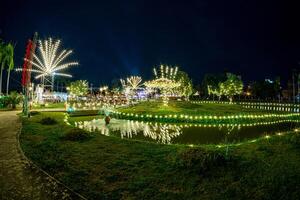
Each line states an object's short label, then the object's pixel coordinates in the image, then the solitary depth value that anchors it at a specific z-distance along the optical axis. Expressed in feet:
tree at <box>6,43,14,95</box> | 95.75
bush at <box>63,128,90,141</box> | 28.80
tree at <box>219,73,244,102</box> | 182.54
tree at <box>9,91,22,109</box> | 73.08
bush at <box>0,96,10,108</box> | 73.01
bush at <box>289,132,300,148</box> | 23.64
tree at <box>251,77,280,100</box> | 184.58
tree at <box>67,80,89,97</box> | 180.45
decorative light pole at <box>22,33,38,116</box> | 48.80
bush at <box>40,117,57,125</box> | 41.92
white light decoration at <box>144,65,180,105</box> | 81.25
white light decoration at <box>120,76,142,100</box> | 183.46
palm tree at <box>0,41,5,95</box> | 94.44
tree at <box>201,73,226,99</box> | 200.48
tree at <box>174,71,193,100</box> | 145.13
